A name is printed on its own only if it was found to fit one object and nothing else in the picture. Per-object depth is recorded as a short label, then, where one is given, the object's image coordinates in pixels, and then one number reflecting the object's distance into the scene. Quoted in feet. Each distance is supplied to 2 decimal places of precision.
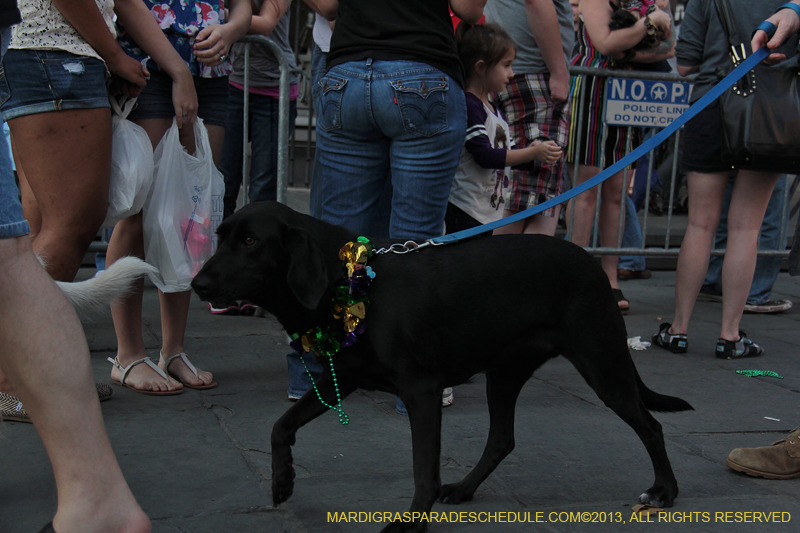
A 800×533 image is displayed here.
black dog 7.53
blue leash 9.34
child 12.90
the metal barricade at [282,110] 14.10
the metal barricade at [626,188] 18.38
